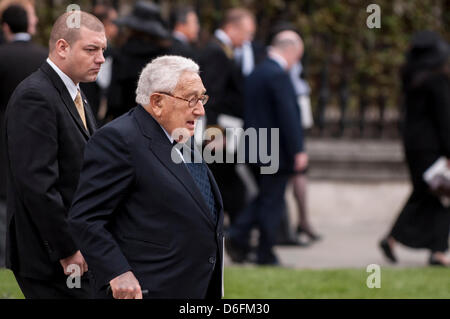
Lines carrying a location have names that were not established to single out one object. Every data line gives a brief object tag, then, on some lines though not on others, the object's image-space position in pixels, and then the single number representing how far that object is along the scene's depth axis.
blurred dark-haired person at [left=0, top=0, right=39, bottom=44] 14.55
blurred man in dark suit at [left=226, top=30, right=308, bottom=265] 17.72
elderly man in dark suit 8.32
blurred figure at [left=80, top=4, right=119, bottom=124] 17.95
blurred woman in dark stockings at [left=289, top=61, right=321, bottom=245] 20.86
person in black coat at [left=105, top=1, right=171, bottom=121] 17.17
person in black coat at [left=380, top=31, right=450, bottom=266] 18.17
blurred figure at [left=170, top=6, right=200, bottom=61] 19.91
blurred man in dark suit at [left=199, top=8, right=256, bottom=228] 18.94
